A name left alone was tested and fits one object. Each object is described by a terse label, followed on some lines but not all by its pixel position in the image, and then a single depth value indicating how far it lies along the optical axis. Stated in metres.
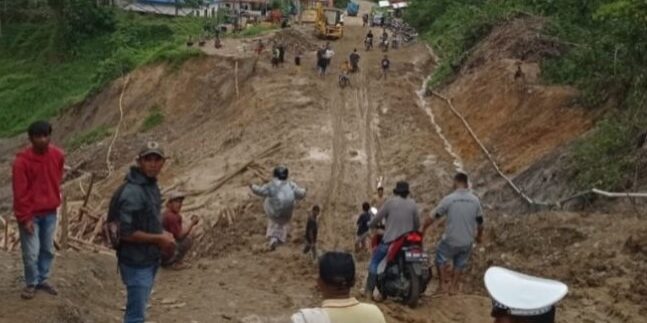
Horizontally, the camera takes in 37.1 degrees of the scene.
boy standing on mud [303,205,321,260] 13.82
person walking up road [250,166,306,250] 14.12
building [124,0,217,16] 62.06
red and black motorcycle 10.08
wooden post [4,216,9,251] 14.10
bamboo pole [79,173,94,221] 17.00
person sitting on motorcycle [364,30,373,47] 43.59
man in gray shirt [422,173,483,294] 10.30
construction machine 46.38
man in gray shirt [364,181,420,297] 10.12
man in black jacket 6.87
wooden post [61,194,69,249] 12.96
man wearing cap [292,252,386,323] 4.60
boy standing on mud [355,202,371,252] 14.10
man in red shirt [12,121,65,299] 8.41
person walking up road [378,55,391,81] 35.06
